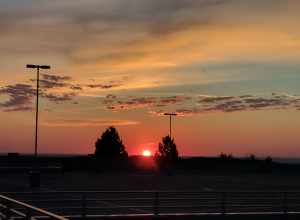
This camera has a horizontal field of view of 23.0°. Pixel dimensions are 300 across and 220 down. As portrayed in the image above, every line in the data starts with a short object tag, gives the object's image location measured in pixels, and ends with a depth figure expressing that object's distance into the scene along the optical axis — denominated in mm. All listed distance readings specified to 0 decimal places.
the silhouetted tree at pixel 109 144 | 165375
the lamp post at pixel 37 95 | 63309
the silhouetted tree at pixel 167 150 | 142362
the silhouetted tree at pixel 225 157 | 127950
